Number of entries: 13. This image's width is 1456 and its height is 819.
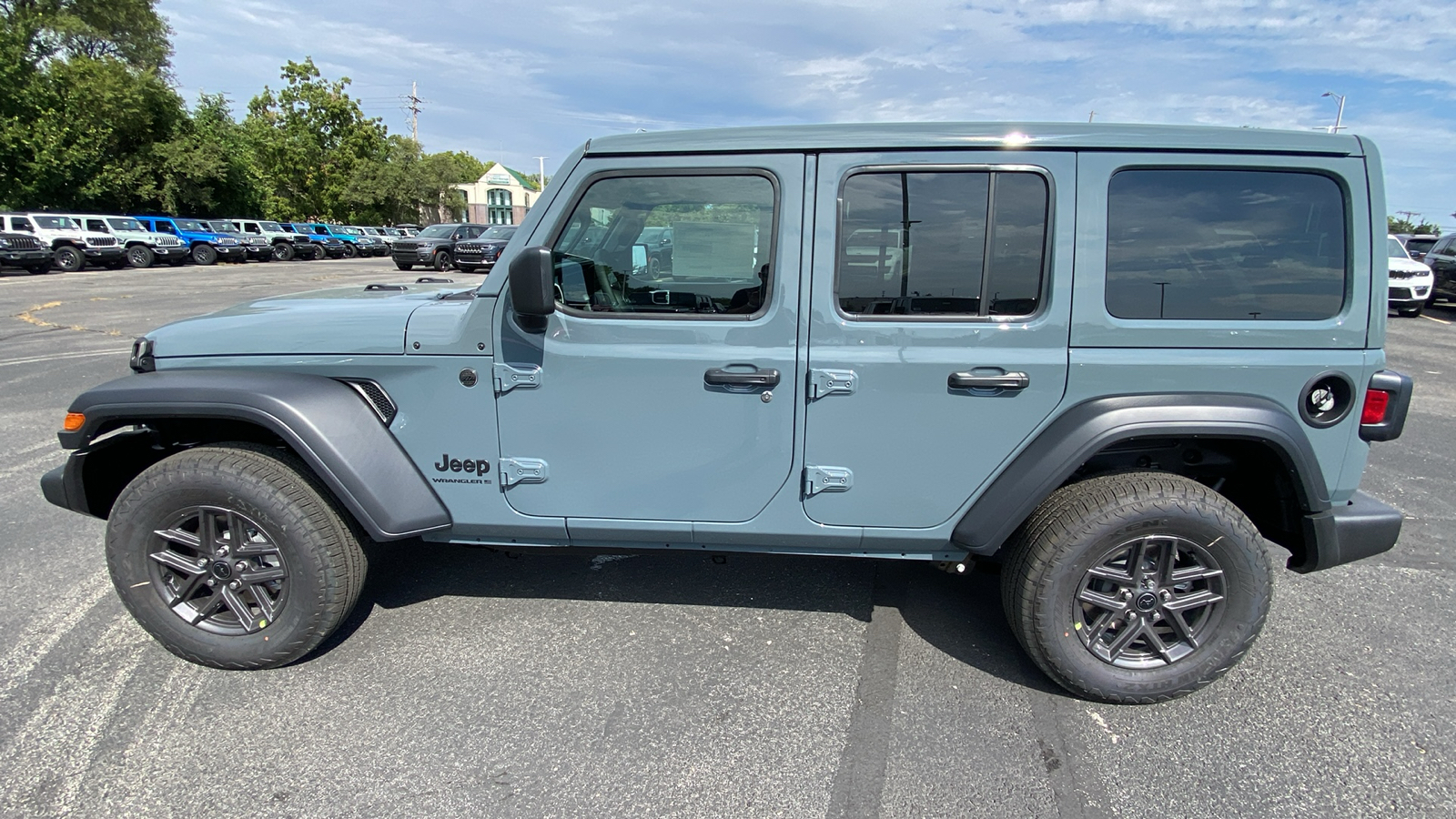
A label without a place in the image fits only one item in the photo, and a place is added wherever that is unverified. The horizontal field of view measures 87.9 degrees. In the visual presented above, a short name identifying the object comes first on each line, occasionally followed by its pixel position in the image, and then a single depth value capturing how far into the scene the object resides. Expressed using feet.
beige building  254.68
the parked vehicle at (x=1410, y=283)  48.01
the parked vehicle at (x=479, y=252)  76.69
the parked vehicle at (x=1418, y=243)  65.98
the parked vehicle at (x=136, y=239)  79.10
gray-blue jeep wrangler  7.88
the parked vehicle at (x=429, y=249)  81.97
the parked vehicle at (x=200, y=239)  87.81
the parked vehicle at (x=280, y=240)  102.13
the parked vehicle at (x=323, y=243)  111.34
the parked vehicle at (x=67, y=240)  73.26
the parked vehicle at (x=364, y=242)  124.98
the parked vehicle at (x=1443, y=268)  53.16
